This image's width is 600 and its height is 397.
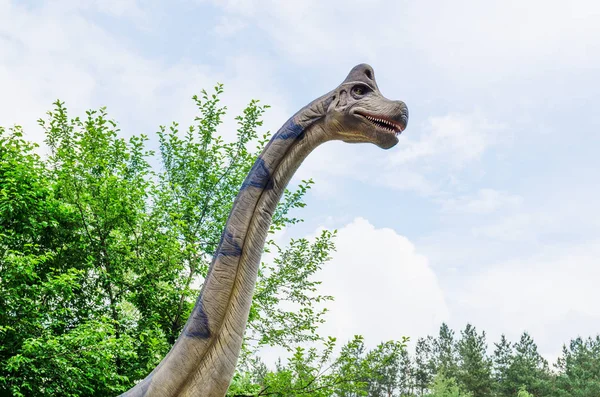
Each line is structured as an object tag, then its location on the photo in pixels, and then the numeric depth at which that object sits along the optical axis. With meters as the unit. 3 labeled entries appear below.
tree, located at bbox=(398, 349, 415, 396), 40.12
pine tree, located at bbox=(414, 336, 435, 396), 39.44
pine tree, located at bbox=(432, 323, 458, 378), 33.91
